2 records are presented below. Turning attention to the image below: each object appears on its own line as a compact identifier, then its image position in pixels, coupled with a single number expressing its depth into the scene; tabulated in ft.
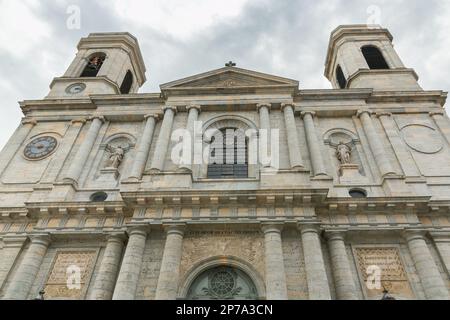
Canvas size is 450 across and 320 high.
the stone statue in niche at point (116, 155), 56.87
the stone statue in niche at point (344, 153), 54.42
